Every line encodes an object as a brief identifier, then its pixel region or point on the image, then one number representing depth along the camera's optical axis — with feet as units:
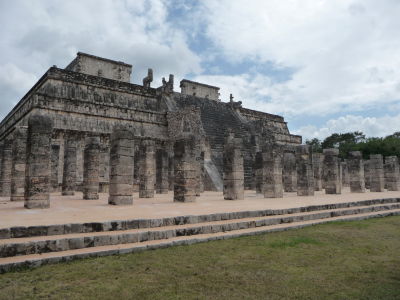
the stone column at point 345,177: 87.50
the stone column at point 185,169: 35.75
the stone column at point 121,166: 31.60
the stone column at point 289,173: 61.52
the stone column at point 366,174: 79.00
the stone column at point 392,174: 63.72
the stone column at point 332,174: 51.90
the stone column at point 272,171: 44.93
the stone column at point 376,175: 60.49
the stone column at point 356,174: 56.85
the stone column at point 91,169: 40.11
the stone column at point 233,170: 40.45
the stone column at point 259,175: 53.78
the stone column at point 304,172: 49.19
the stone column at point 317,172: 63.82
